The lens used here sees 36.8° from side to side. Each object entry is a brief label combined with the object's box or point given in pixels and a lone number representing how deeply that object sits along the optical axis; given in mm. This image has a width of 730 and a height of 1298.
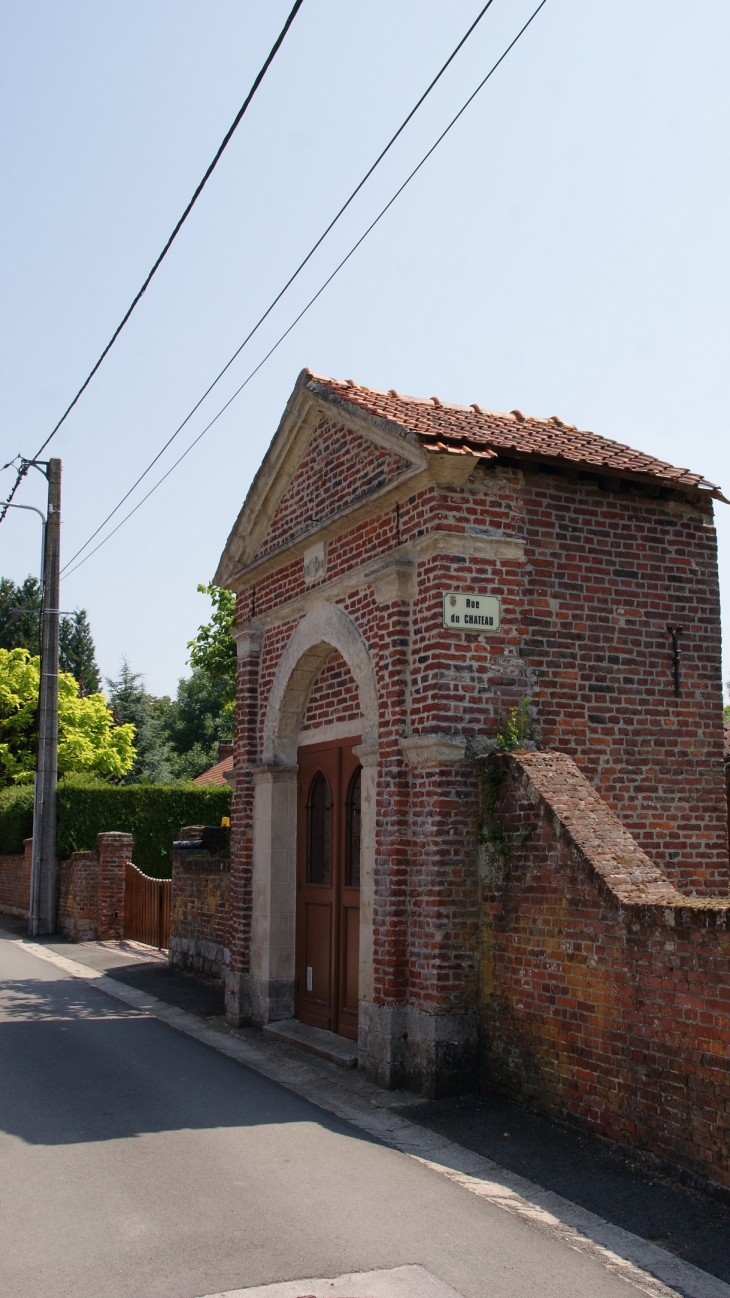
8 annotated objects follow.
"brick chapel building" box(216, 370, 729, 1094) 7891
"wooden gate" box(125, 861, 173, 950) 17078
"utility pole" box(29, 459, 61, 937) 19906
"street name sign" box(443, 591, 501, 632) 8023
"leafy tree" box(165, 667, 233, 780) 59500
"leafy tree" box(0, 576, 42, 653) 45656
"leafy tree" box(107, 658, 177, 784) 46438
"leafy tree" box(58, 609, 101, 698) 51938
